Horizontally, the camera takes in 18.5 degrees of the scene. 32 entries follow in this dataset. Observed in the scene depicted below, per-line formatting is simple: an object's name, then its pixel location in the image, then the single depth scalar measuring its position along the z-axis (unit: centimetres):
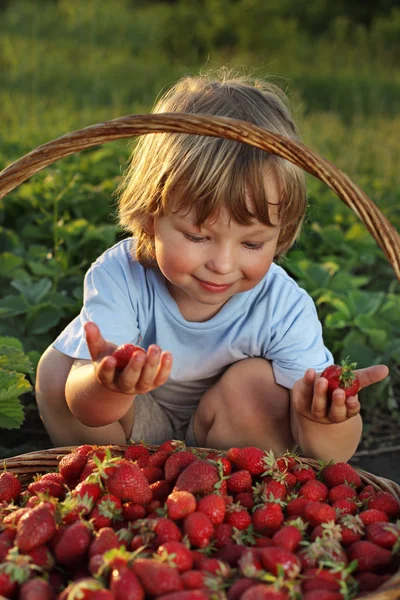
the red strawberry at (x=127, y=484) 86
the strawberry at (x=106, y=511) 84
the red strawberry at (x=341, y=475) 93
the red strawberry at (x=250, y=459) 91
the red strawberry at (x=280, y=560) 78
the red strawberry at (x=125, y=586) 75
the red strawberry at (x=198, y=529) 82
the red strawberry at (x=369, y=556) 82
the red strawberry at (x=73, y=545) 81
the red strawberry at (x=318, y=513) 85
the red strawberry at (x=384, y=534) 84
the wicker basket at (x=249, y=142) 84
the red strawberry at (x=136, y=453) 95
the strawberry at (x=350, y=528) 85
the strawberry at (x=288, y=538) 82
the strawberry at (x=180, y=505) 83
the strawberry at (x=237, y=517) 85
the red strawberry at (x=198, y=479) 87
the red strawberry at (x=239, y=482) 89
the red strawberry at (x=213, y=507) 84
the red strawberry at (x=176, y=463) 90
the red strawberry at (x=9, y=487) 90
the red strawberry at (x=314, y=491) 89
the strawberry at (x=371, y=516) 86
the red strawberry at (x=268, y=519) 85
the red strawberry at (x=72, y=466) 92
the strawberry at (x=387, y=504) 89
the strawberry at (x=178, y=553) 78
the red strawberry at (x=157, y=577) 76
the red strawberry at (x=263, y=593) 75
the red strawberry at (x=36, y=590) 76
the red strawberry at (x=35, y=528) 80
